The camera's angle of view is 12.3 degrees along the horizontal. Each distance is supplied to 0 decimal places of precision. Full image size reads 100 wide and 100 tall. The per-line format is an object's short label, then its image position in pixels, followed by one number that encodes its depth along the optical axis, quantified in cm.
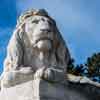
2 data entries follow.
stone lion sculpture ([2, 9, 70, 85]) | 978
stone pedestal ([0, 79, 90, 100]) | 903
